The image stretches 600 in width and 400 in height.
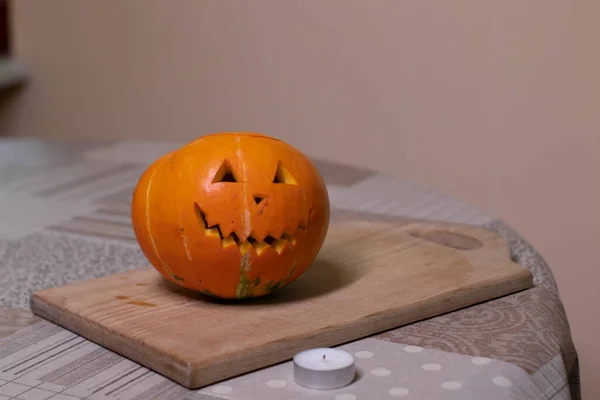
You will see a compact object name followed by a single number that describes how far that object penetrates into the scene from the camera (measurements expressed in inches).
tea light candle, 37.9
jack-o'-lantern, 41.8
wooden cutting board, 39.5
